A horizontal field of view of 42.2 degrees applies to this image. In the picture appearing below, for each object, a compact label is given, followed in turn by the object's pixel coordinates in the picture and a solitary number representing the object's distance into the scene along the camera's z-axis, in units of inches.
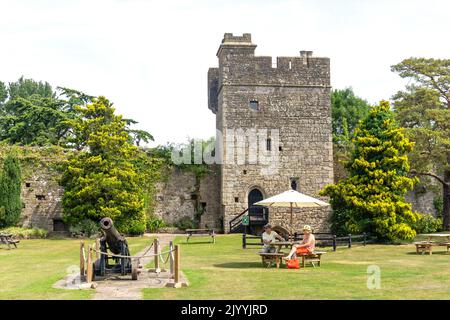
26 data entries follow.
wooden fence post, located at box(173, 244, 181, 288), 429.4
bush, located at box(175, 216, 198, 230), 1151.3
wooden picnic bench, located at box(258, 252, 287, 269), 561.8
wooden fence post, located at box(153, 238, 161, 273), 522.9
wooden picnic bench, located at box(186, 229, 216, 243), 889.8
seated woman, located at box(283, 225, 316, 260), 563.2
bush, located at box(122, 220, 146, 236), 1036.5
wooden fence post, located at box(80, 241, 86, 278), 480.7
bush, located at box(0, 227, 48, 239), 1007.6
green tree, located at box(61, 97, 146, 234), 991.6
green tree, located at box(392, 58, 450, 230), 989.8
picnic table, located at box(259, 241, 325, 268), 563.5
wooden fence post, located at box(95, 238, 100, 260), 470.5
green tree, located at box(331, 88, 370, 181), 1749.4
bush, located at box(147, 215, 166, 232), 1136.8
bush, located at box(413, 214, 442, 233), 1091.3
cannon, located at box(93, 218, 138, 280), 470.6
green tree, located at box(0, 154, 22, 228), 1039.6
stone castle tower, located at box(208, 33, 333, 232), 1104.8
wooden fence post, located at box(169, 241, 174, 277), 483.5
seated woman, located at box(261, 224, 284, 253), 588.7
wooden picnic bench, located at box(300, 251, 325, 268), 565.0
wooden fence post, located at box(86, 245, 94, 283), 441.1
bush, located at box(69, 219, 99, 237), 994.1
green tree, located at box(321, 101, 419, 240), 860.6
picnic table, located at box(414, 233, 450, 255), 695.7
